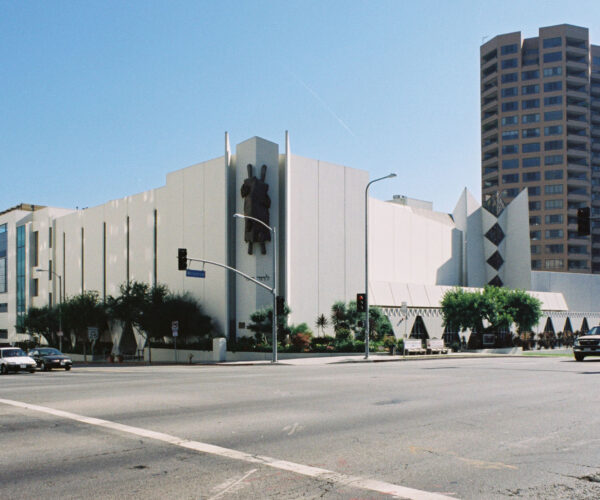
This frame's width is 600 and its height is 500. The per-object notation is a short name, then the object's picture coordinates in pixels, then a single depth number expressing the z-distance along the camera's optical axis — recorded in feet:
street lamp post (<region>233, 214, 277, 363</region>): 123.95
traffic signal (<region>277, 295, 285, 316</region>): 124.26
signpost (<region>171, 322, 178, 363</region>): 138.48
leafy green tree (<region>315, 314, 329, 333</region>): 165.68
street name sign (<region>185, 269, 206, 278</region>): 125.29
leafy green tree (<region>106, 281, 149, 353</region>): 172.76
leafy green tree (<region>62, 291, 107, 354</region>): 206.90
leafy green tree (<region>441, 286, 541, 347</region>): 175.52
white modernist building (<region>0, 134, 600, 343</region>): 164.35
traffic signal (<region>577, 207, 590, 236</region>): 81.68
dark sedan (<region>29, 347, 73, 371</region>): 108.27
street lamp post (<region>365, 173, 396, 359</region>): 126.41
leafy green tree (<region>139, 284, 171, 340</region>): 167.32
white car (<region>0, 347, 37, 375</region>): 96.22
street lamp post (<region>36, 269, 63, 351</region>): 196.33
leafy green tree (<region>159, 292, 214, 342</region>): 164.04
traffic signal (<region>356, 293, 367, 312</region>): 126.11
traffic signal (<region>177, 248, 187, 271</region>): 104.17
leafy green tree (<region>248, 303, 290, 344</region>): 152.05
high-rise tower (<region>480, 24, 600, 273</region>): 352.08
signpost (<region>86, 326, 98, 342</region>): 165.68
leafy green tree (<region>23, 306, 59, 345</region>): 224.53
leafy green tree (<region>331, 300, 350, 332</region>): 159.74
